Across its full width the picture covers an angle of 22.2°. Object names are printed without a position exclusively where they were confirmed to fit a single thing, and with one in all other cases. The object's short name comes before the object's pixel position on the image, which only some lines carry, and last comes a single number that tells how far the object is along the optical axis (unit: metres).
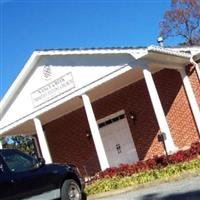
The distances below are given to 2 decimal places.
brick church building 19.19
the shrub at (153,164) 15.45
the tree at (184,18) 49.00
